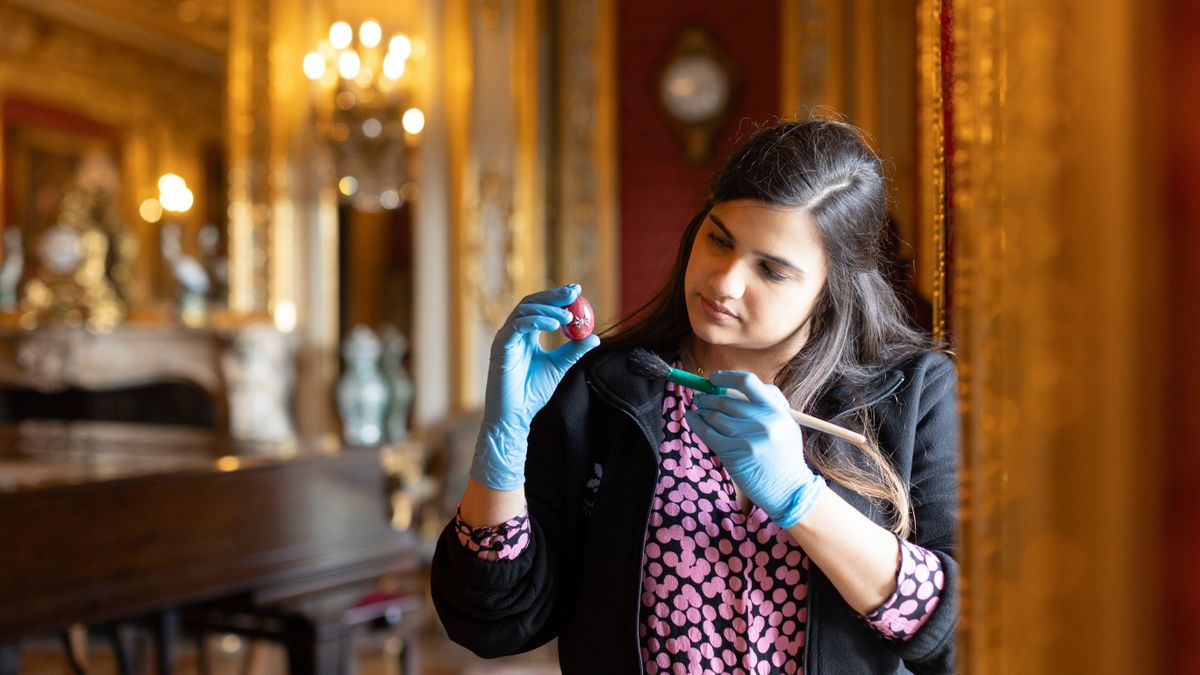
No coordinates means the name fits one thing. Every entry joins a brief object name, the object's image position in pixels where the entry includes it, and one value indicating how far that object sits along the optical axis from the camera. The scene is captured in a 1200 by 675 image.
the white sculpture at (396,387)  5.76
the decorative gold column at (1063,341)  0.48
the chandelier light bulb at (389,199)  5.61
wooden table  2.43
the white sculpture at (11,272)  5.41
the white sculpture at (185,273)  5.73
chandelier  5.40
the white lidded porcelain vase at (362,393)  5.68
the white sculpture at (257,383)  5.59
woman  1.09
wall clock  5.70
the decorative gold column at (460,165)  5.65
